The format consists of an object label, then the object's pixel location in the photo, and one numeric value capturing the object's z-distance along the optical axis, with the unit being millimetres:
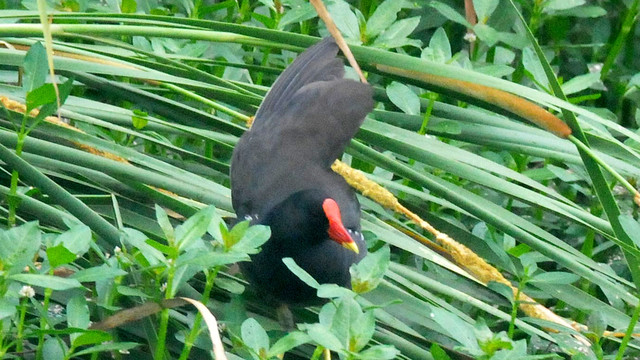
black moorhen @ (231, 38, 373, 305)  8522
